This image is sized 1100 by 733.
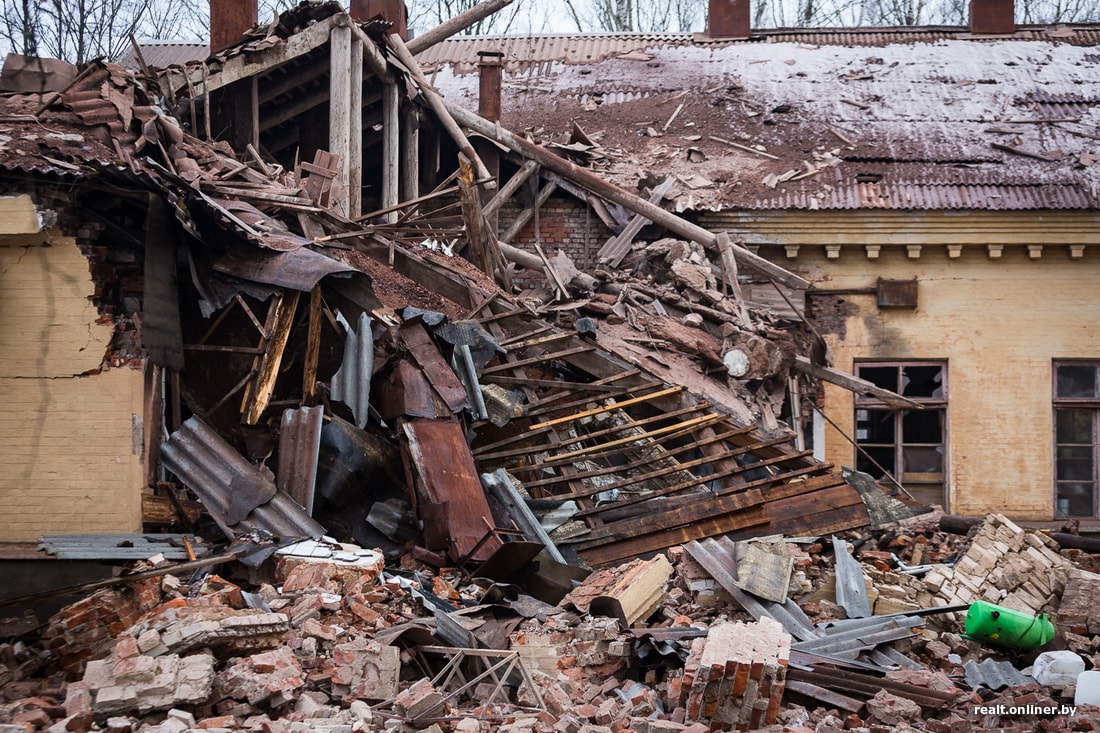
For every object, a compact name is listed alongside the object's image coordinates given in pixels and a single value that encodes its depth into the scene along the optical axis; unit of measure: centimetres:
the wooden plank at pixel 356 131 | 1259
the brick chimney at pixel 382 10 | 1783
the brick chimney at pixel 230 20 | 1397
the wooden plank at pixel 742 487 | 953
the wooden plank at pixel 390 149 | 1364
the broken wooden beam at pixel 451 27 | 1476
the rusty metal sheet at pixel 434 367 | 932
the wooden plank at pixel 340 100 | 1231
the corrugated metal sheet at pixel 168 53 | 1977
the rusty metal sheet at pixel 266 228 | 927
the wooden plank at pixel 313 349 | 916
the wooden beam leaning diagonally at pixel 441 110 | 1410
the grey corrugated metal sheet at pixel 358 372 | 907
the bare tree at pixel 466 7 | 2992
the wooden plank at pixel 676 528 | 916
